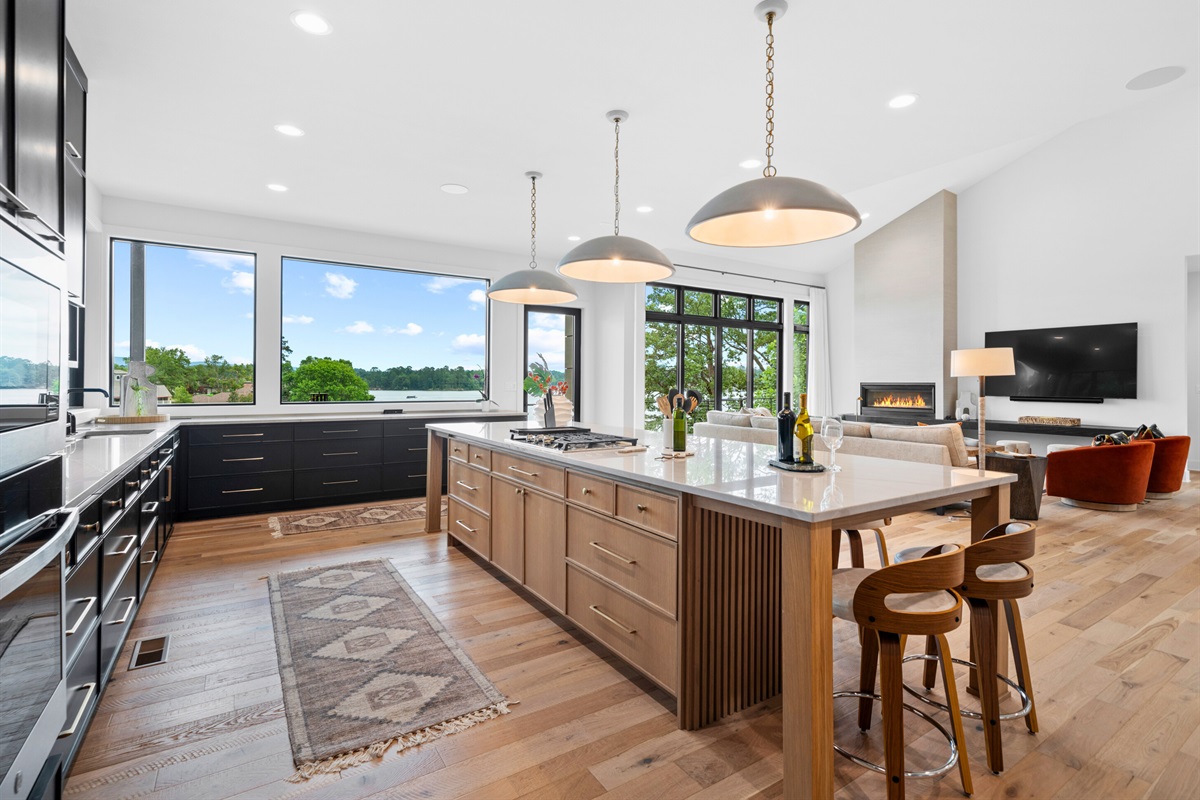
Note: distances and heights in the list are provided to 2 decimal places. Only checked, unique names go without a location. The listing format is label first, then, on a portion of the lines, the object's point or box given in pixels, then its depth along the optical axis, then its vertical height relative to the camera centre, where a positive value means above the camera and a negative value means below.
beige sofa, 4.16 -0.30
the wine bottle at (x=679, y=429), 2.55 -0.12
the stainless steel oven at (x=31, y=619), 1.07 -0.45
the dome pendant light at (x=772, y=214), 1.90 +0.68
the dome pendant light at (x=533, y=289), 3.62 +0.69
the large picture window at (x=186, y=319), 5.08 +0.71
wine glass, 2.03 -0.11
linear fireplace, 7.91 +0.00
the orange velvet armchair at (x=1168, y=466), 5.51 -0.60
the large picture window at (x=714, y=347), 7.96 +0.78
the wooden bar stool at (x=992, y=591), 1.70 -0.55
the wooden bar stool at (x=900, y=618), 1.51 -0.56
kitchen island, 1.50 -0.54
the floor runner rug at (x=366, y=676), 1.87 -1.06
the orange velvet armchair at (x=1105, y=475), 5.05 -0.64
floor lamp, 5.01 +0.34
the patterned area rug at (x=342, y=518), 4.51 -0.97
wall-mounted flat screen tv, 6.79 +0.46
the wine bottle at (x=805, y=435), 2.20 -0.13
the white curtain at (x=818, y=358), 9.51 +0.70
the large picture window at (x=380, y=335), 5.85 +0.68
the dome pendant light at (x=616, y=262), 2.83 +0.73
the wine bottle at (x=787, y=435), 2.22 -0.13
